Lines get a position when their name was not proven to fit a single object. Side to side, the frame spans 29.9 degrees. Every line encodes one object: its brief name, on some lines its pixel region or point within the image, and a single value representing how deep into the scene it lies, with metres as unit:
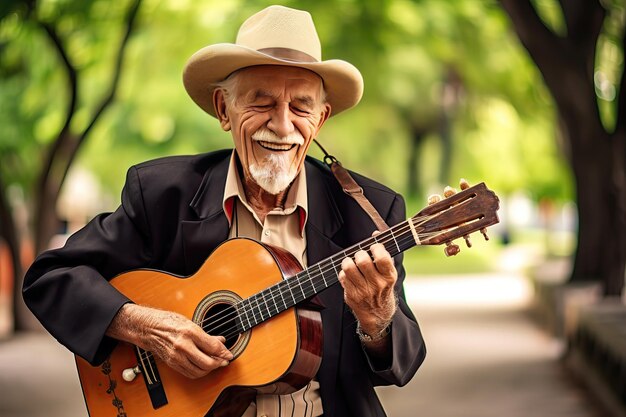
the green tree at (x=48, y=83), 13.37
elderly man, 3.31
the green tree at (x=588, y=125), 12.10
